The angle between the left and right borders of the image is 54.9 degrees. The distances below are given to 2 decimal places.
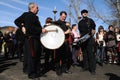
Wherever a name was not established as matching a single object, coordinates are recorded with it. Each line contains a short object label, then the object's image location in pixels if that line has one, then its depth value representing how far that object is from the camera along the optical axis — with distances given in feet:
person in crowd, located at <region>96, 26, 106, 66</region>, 17.80
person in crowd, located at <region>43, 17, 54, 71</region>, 13.41
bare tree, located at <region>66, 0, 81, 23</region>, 48.70
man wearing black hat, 13.18
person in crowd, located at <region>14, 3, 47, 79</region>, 10.63
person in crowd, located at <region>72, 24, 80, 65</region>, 15.62
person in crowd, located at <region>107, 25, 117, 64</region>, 17.82
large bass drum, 11.35
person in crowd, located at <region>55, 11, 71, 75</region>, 12.36
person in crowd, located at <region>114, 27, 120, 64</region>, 17.87
